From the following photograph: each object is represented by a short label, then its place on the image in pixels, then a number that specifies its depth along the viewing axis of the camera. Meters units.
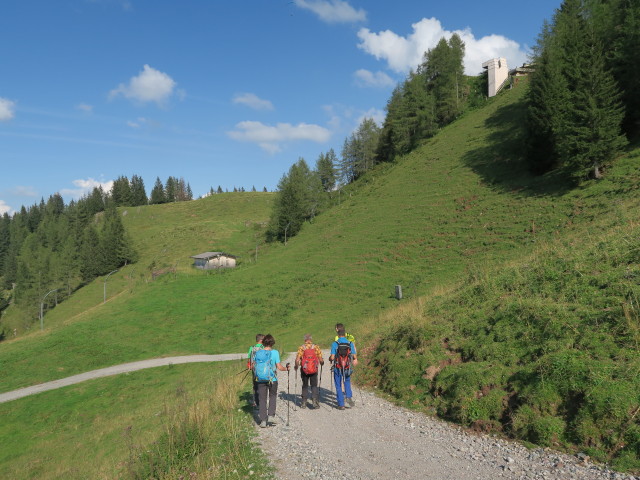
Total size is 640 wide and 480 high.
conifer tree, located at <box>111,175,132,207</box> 174.38
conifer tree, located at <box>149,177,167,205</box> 192.50
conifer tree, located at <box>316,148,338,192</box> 95.69
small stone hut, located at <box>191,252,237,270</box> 75.25
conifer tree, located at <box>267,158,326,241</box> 73.56
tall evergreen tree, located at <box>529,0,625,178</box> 31.55
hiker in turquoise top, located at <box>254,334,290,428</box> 9.40
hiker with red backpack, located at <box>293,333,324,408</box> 10.54
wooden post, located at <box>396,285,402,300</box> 29.70
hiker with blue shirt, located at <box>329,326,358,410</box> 10.60
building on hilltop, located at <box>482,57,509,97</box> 87.69
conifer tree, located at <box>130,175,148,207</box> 180.50
